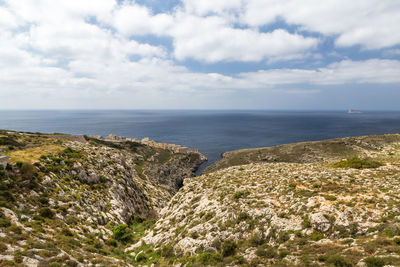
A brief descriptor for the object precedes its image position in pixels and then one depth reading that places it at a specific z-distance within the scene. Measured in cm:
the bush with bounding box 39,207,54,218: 2080
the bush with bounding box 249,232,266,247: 1645
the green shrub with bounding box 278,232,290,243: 1577
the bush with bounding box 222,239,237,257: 1616
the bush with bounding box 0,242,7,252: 1276
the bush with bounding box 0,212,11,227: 1607
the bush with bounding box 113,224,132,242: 2402
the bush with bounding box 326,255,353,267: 1110
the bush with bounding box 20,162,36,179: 2430
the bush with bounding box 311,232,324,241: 1503
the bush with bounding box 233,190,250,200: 2397
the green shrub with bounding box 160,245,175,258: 1869
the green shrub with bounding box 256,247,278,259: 1414
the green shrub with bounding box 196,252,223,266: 1492
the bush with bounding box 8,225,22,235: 1586
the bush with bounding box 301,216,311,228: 1645
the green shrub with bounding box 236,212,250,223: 1966
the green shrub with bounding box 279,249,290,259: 1371
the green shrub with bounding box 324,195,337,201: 1882
